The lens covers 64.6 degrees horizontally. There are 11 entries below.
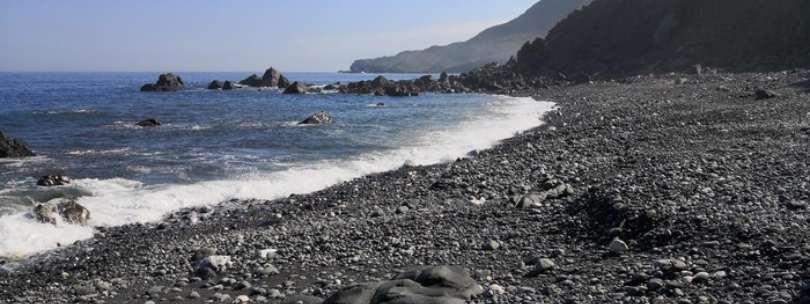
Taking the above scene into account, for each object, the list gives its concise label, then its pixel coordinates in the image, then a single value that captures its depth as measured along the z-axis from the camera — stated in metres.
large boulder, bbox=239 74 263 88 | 82.50
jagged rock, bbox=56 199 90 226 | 10.47
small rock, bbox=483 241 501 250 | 7.69
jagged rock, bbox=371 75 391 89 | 63.85
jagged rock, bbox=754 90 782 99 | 22.44
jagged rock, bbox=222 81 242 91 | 74.36
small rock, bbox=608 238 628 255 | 6.96
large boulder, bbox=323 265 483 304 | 5.61
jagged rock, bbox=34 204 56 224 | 10.29
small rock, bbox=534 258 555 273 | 6.62
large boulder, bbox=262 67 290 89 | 82.31
